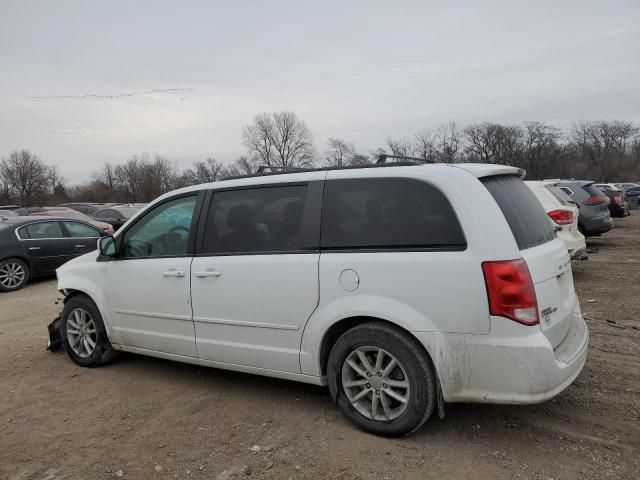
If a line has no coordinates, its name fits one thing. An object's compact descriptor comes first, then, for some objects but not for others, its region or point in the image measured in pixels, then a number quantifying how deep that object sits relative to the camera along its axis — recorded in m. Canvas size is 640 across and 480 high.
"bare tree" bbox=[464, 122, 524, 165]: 78.81
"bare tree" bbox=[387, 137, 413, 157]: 78.76
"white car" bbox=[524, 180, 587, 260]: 8.45
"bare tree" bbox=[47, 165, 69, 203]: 83.48
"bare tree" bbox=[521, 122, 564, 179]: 77.94
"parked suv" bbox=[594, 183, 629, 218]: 20.45
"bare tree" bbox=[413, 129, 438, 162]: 80.19
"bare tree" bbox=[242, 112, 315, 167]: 89.94
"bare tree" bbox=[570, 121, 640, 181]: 86.12
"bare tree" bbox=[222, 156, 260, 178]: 84.31
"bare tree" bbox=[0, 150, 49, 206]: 77.19
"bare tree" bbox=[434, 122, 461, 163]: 80.25
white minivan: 3.01
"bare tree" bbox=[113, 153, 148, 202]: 88.50
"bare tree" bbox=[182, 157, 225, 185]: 87.22
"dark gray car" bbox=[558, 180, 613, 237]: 12.22
